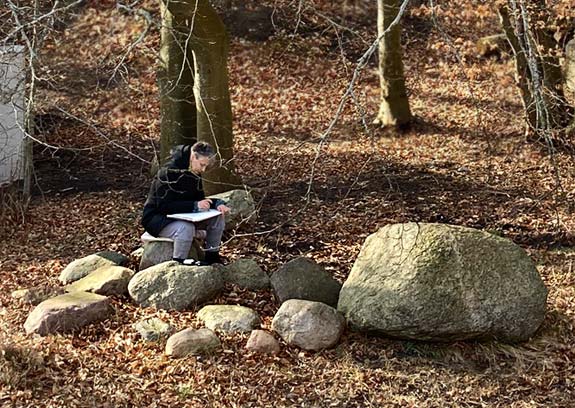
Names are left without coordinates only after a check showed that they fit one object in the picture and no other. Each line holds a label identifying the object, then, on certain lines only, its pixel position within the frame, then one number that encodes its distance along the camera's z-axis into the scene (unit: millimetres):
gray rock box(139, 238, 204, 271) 13559
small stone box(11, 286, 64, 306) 12874
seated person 13085
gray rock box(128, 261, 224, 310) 12462
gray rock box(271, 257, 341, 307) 12610
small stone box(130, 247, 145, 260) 14648
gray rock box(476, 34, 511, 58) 30883
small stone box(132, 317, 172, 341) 11466
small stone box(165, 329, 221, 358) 11031
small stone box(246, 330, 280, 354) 11264
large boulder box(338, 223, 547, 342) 11490
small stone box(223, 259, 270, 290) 13372
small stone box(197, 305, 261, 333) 11739
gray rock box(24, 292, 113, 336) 11544
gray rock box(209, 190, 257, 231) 15838
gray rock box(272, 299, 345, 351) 11435
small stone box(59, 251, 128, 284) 13862
